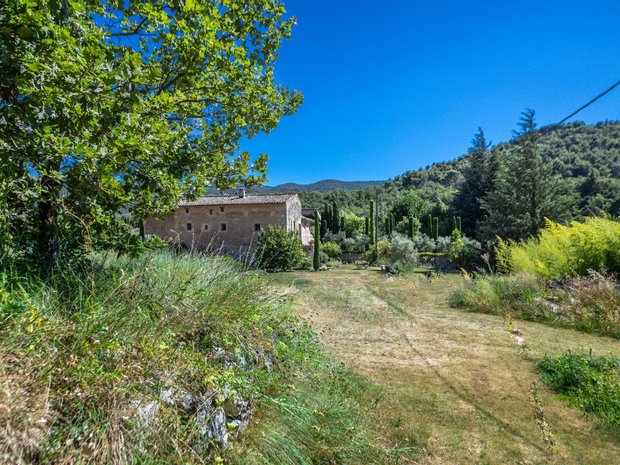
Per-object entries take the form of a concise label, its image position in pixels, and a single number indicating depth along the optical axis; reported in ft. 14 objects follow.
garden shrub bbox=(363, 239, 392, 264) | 69.87
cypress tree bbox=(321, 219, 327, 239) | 107.29
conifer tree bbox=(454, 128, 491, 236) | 88.22
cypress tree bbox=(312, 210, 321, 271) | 64.18
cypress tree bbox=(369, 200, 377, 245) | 80.98
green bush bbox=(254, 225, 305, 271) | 57.00
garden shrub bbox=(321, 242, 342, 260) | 82.23
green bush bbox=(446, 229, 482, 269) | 55.11
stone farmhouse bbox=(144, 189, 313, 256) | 79.71
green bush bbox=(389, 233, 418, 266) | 64.69
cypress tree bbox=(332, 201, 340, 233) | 112.84
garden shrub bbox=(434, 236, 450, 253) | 76.33
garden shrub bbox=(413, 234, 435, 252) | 78.23
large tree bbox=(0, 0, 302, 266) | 6.42
